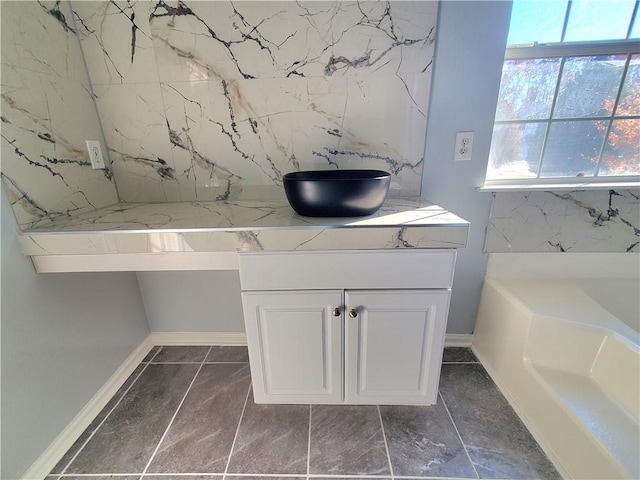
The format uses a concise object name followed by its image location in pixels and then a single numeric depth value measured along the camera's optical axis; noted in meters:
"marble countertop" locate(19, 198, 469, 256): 0.85
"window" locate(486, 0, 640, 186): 1.12
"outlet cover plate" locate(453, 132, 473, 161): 1.20
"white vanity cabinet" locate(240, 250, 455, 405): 0.90
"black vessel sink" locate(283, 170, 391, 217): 0.90
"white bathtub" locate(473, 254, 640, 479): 0.86
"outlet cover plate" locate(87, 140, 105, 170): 1.18
